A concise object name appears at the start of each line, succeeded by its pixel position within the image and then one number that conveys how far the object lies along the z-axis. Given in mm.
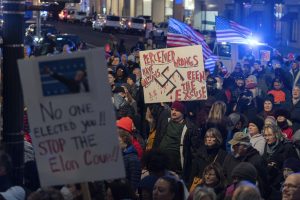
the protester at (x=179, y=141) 9695
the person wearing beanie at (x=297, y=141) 9344
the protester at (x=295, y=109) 11328
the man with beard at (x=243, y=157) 7992
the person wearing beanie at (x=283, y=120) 10734
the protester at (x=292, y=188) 6328
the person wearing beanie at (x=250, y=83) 15179
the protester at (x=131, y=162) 8000
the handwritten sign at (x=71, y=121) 5359
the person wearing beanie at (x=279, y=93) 13930
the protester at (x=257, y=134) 9422
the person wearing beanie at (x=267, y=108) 11836
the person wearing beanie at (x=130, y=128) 8955
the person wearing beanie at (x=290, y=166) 7738
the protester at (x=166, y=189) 6398
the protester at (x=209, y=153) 8688
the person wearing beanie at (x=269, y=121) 9188
